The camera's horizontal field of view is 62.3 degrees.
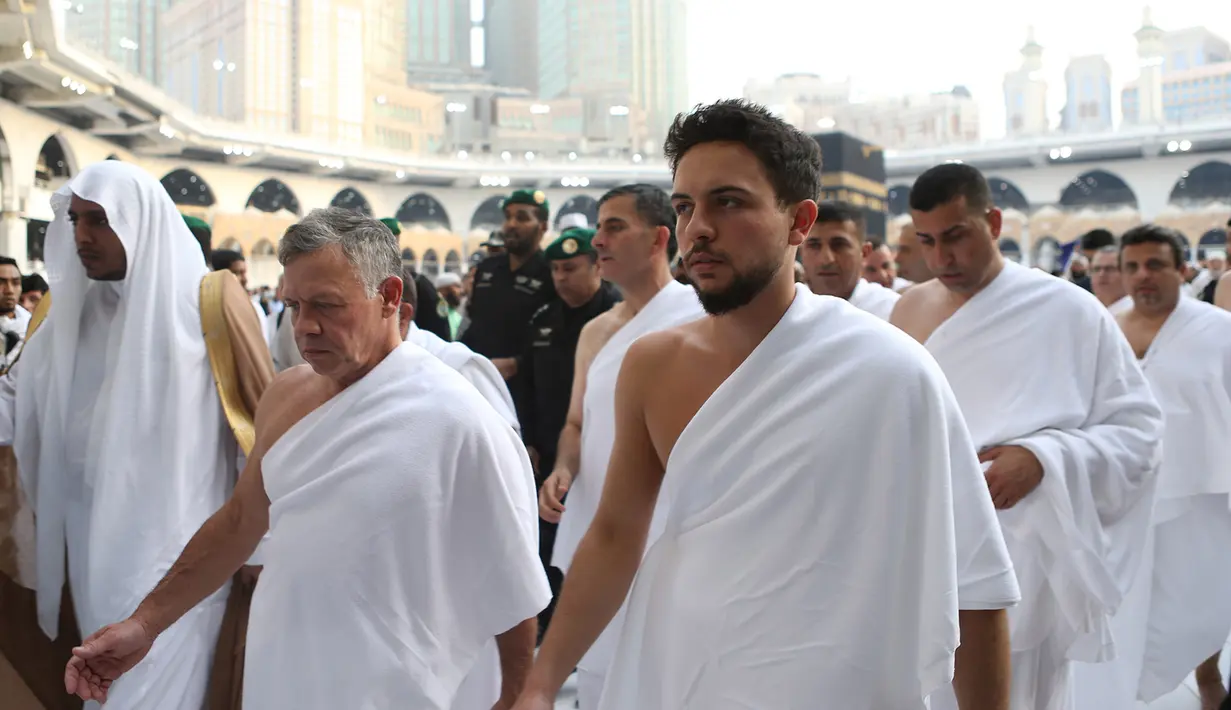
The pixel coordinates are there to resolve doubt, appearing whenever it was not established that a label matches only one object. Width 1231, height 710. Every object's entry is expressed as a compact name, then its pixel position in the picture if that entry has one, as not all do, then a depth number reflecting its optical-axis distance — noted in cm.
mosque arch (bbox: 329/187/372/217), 3788
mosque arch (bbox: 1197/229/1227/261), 3375
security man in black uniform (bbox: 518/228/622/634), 424
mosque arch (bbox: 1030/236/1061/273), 3572
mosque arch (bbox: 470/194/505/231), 4209
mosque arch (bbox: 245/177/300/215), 3575
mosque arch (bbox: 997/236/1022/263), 3731
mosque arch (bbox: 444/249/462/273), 3909
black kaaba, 1625
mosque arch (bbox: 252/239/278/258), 3155
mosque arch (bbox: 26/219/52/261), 1783
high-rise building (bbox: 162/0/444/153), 3180
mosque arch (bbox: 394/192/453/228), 4153
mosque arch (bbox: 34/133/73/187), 2030
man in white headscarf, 281
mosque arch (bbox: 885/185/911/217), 4112
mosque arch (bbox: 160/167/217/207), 3108
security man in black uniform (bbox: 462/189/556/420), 475
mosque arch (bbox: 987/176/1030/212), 4111
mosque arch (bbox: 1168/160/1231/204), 3775
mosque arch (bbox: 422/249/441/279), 3838
